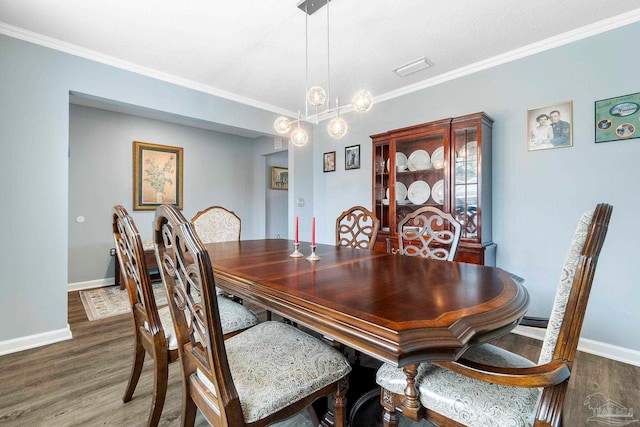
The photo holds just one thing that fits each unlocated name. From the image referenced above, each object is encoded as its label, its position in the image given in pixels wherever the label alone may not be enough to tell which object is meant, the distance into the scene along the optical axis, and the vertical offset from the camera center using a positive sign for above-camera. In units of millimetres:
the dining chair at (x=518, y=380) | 772 -529
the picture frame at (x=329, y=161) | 4199 +740
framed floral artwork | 4387 +586
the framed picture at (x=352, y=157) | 3898 +747
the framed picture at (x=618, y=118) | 2125 +697
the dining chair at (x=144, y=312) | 1268 -476
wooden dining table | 727 -282
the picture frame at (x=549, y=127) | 2404 +720
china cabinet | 2609 +362
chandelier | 1959 +729
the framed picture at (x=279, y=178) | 5773 +701
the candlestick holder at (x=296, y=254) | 1783 -251
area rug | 3070 -1015
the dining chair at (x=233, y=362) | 827 -537
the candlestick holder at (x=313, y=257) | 1664 -251
